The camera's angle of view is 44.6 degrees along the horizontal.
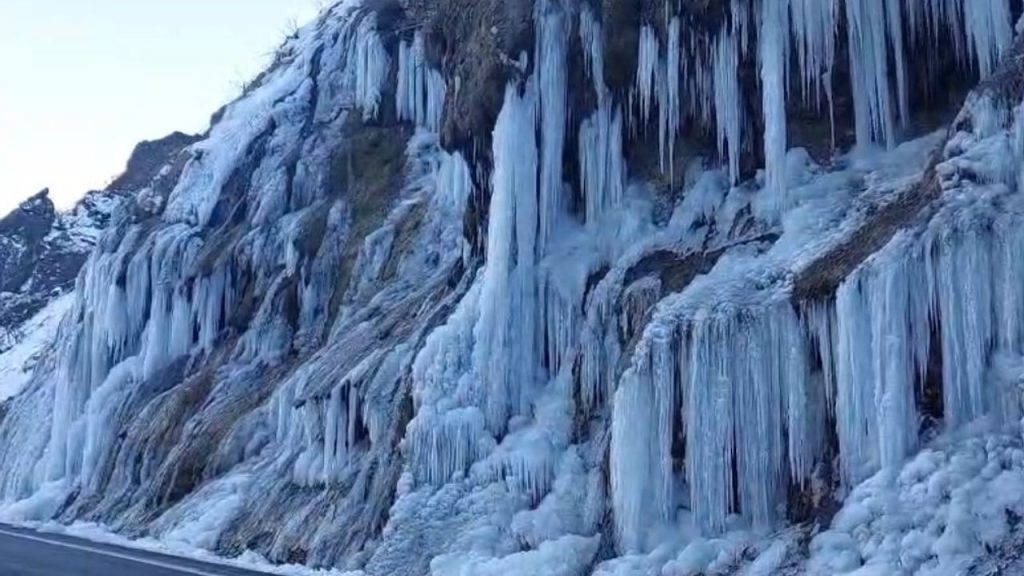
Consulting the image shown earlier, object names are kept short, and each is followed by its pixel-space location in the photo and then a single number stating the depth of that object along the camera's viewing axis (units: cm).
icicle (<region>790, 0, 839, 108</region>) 1698
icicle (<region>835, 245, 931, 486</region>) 1266
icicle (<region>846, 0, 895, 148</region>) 1656
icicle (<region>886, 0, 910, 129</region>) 1642
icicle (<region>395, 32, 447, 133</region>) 2964
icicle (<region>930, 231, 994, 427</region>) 1221
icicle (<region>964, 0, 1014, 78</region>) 1531
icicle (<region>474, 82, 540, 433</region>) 1898
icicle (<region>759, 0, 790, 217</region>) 1705
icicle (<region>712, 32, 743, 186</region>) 1806
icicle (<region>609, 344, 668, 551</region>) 1498
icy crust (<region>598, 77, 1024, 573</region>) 1233
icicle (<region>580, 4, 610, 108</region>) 1994
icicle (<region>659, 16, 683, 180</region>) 1881
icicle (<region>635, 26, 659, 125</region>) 1920
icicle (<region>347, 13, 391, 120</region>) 3136
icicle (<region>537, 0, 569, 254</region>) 1998
